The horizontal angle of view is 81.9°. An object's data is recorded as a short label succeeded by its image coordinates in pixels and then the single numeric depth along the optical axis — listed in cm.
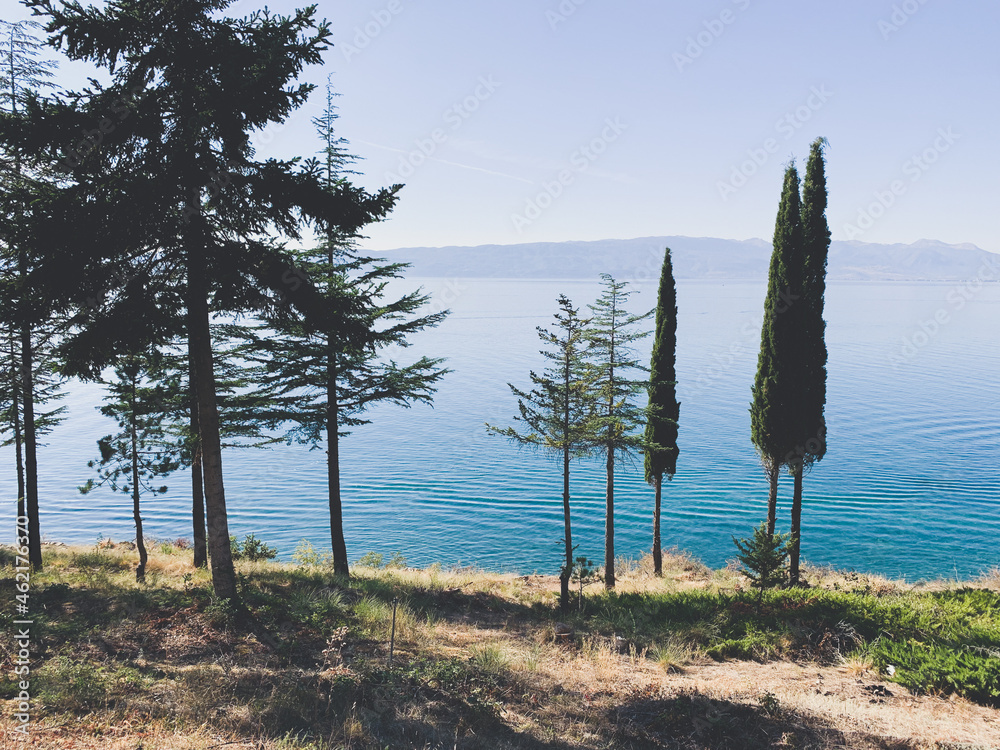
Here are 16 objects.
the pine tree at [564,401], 1866
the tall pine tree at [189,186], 918
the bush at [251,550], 2253
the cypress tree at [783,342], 2152
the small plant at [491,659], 999
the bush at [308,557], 2462
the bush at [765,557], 1579
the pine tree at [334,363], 1588
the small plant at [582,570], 1618
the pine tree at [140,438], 1722
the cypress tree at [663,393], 2389
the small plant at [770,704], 841
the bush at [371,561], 2521
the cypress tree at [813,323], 2161
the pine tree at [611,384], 2017
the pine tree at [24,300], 877
